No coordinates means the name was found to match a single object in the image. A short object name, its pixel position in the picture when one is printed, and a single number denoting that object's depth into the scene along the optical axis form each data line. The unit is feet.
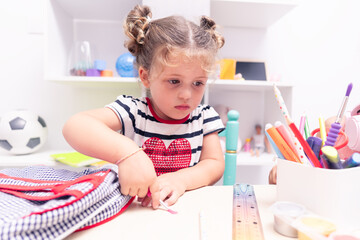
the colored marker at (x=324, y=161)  1.17
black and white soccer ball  3.82
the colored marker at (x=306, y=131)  1.48
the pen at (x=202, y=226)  1.05
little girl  1.48
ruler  1.10
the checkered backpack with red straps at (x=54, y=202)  0.92
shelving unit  3.87
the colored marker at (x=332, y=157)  1.13
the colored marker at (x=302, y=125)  1.44
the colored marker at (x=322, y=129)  1.40
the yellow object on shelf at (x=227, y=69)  4.17
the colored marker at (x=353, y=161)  1.17
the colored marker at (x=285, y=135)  1.26
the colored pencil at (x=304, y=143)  1.25
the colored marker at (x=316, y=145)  1.30
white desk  1.08
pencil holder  1.14
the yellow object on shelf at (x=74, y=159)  3.62
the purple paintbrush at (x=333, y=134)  1.22
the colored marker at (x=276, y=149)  1.34
